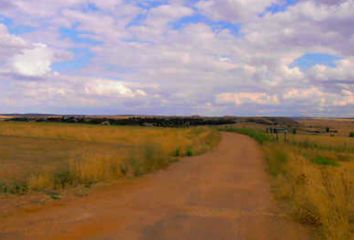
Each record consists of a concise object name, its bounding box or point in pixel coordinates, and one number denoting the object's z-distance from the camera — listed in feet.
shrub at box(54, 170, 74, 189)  46.37
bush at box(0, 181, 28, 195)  42.65
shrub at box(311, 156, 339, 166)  95.25
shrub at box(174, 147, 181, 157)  90.75
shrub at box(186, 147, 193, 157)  92.41
